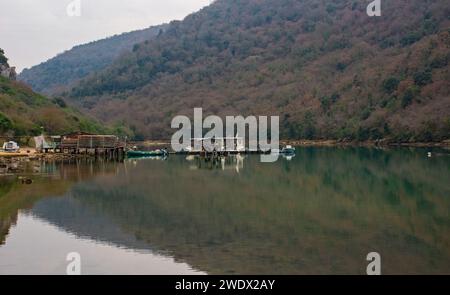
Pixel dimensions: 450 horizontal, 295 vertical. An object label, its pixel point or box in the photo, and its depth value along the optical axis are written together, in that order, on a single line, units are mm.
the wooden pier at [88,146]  73750
